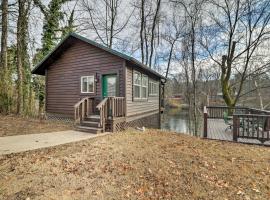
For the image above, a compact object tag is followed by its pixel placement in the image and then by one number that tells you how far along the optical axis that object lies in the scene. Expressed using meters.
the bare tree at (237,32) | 14.97
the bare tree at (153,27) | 21.19
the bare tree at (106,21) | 21.19
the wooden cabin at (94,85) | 9.24
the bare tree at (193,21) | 18.83
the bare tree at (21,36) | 13.19
